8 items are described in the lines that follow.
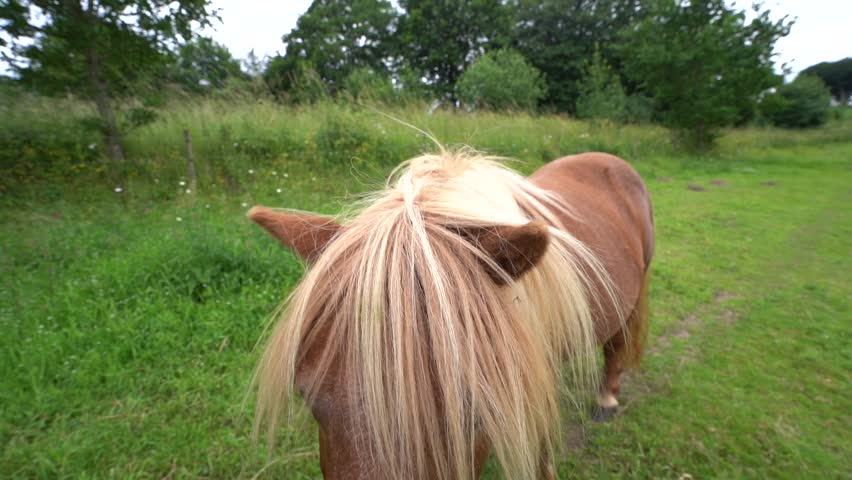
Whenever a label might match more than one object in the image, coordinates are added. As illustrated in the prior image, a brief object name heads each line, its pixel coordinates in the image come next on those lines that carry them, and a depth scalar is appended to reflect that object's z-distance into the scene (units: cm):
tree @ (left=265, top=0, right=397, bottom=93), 2611
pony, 76
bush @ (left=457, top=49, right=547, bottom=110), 1020
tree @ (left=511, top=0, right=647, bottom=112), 2628
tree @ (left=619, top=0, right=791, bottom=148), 1231
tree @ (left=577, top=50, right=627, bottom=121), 1176
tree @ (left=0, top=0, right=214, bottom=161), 418
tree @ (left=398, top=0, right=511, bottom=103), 2545
